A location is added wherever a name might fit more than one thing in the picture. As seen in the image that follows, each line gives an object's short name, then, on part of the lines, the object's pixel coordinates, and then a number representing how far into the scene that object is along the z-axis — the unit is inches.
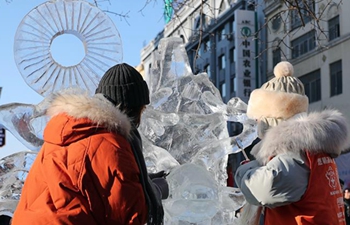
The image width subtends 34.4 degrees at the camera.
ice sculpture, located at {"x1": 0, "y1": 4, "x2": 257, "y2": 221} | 124.7
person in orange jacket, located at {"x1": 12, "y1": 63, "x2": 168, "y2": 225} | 74.9
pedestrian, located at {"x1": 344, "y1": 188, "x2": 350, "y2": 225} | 276.7
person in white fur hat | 90.8
